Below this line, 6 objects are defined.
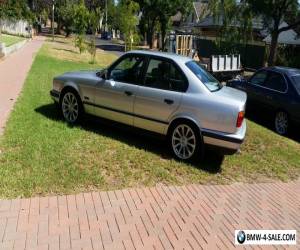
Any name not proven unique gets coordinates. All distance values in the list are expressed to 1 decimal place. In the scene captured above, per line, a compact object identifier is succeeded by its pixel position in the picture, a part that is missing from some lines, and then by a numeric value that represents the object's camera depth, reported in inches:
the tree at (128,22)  605.9
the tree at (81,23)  658.4
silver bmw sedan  165.9
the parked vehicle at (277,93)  251.3
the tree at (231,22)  603.0
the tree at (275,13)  537.8
